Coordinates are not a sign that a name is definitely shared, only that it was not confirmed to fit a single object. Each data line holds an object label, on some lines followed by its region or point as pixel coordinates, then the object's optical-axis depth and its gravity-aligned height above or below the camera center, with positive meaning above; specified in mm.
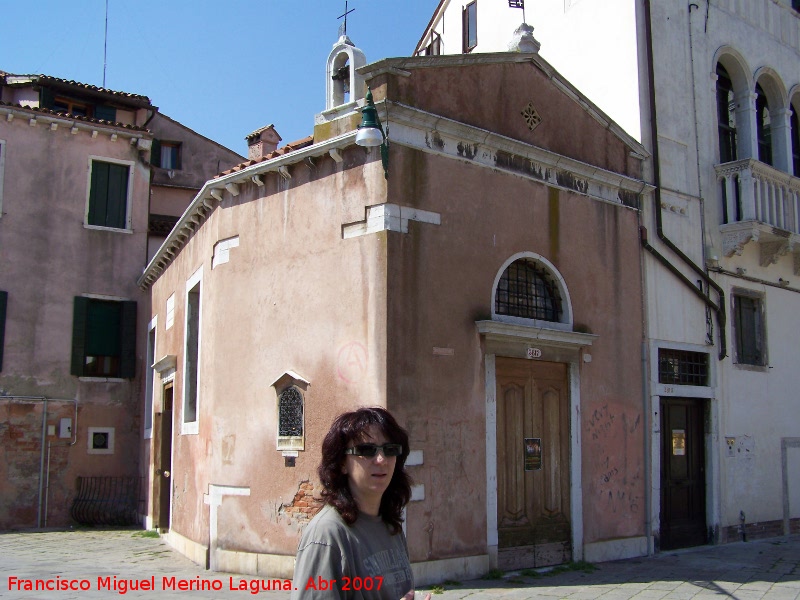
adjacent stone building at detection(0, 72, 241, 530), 14898 +1981
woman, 2773 -374
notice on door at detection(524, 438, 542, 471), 9531 -455
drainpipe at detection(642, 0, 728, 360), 11672 +2316
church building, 8617 +1139
